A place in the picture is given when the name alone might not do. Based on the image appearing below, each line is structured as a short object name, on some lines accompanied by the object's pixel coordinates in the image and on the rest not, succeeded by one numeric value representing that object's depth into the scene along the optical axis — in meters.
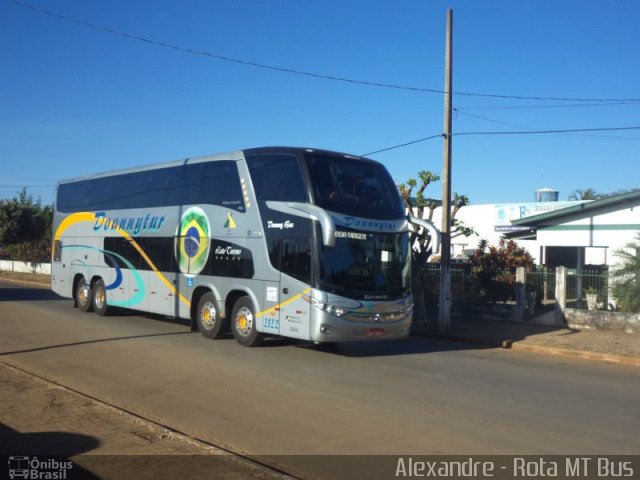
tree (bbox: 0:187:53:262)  46.56
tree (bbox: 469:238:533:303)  21.00
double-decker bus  12.45
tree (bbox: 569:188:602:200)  60.00
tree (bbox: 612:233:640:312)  17.45
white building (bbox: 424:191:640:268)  21.70
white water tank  46.28
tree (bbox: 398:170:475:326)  18.70
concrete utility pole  17.75
